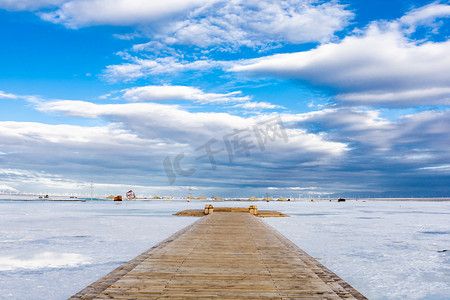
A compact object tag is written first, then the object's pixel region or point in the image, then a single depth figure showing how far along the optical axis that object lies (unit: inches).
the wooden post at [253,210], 1560.0
